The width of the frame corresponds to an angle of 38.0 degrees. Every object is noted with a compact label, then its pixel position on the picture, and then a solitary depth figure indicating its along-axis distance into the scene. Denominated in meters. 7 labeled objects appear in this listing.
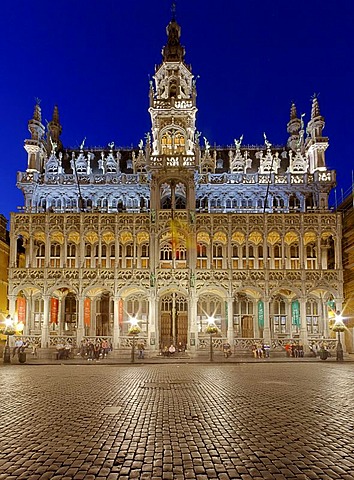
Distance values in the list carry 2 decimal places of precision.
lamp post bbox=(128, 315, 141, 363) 41.35
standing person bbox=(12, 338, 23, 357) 44.33
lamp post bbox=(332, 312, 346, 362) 40.78
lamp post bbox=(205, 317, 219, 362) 42.38
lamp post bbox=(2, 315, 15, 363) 38.84
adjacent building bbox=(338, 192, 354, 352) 51.28
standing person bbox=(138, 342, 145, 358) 45.44
